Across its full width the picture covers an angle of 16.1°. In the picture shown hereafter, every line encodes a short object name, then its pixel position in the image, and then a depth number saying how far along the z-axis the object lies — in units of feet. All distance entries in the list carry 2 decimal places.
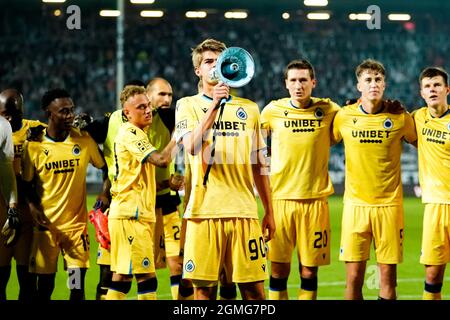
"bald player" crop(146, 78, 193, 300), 44.58
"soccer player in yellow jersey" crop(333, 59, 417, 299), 41.83
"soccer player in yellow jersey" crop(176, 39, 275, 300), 32.79
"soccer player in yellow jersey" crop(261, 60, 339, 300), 42.62
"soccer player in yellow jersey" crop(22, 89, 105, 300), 41.55
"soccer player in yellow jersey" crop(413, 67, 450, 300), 41.79
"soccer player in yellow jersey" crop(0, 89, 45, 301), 42.41
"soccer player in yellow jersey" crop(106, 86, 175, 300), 39.66
